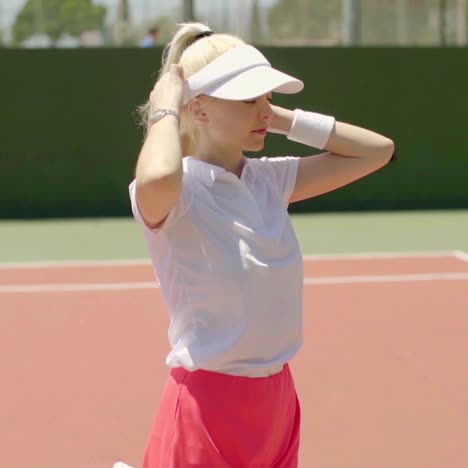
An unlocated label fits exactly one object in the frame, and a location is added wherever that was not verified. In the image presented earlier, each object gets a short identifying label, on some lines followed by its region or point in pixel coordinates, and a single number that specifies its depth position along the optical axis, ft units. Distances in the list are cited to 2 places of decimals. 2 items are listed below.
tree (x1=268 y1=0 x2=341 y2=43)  63.05
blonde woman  7.79
